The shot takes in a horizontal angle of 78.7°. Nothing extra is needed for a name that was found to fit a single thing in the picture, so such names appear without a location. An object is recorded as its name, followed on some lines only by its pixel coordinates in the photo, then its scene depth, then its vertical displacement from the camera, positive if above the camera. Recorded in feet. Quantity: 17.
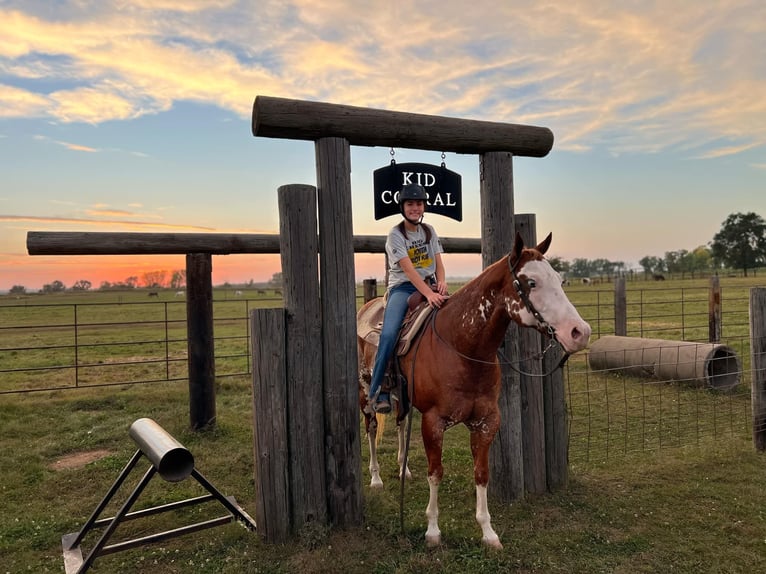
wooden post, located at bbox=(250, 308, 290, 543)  12.89 -3.76
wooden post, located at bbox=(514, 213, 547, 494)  15.71 -4.43
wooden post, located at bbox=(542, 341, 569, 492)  16.02 -4.93
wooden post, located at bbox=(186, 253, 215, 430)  22.52 -2.50
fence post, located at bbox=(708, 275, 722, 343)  38.58 -2.40
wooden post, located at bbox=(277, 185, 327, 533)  13.23 -1.85
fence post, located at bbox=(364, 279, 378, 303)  29.27 +0.18
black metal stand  11.64 -6.48
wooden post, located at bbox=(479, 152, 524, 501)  15.24 -1.95
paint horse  11.71 -2.04
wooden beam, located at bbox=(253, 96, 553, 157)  13.05 +4.96
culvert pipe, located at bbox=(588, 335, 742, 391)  28.07 -5.13
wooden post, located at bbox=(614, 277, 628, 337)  38.83 -2.22
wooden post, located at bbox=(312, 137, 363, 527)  13.58 -1.35
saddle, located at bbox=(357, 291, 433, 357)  13.48 -1.11
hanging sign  15.25 +3.47
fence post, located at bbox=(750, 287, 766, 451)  18.75 -3.32
